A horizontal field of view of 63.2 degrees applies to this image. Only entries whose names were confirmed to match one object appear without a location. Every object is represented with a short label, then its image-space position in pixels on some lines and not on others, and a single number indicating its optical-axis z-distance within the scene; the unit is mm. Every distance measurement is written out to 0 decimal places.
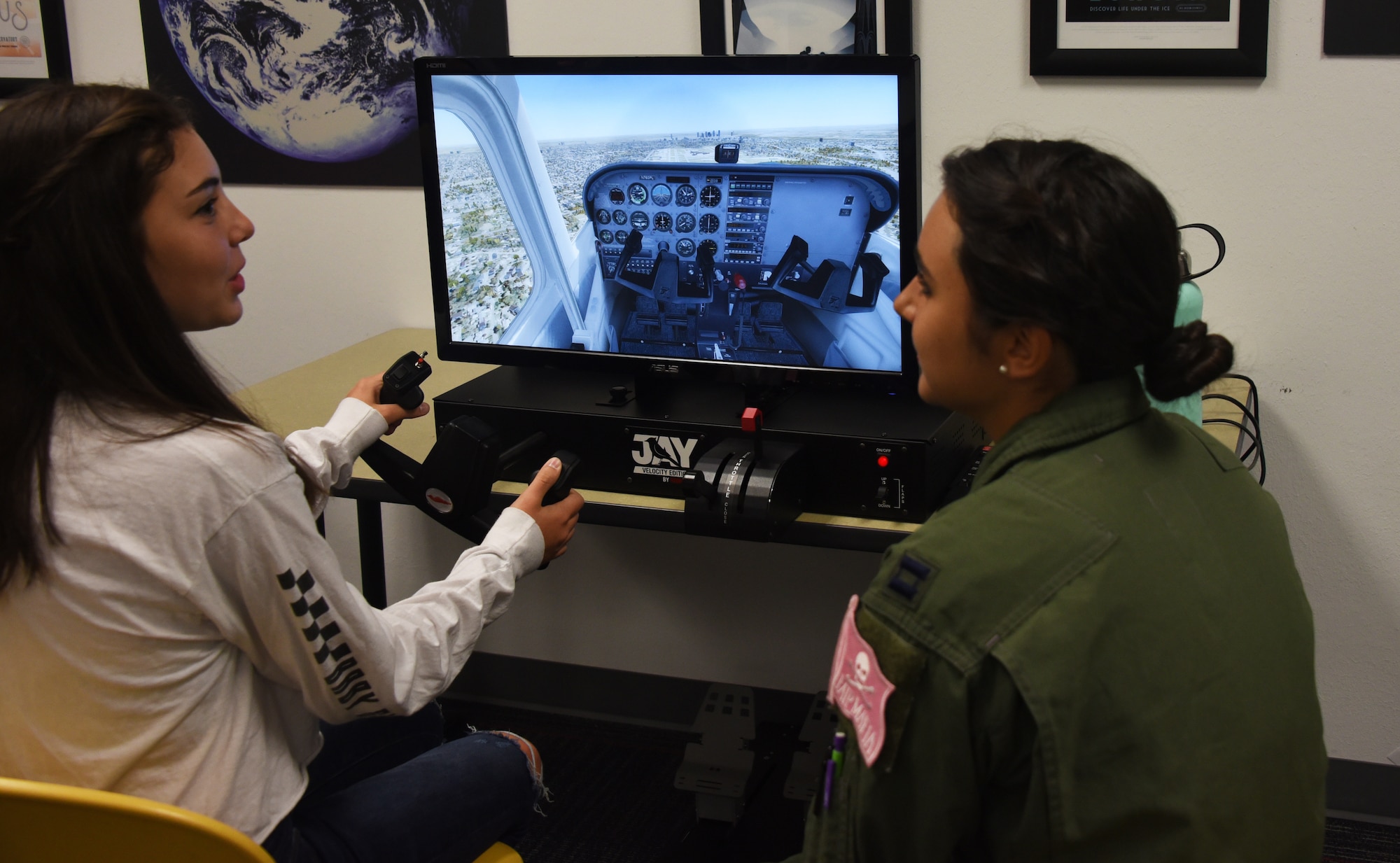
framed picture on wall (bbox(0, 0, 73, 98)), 2332
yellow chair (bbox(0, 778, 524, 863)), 792
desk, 1414
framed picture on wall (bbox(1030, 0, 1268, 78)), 1705
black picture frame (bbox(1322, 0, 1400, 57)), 1654
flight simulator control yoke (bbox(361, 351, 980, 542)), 1373
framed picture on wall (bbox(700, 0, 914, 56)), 1831
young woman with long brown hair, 910
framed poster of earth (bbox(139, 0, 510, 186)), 2102
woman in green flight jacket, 756
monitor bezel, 1408
